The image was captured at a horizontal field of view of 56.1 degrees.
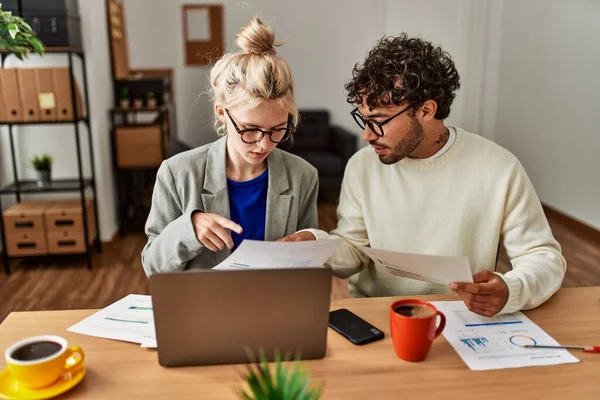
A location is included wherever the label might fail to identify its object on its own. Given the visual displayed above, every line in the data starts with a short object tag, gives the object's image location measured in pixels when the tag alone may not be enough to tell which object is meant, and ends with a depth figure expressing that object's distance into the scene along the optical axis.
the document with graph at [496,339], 1.06
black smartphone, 1.14
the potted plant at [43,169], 3.84
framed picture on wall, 6.10
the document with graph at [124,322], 1.15
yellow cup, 0.92
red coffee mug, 1.03
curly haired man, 1.49
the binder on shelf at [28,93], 3.56
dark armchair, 5.38
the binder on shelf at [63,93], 3.58
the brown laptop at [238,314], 0.96
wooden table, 0.96
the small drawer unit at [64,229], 3.76
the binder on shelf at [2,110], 3.57
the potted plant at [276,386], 0.60
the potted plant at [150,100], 4.50
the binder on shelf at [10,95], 3.55
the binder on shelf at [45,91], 3.57
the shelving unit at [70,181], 3.59
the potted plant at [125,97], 4.49
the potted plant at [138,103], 4.51
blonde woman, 1.36
